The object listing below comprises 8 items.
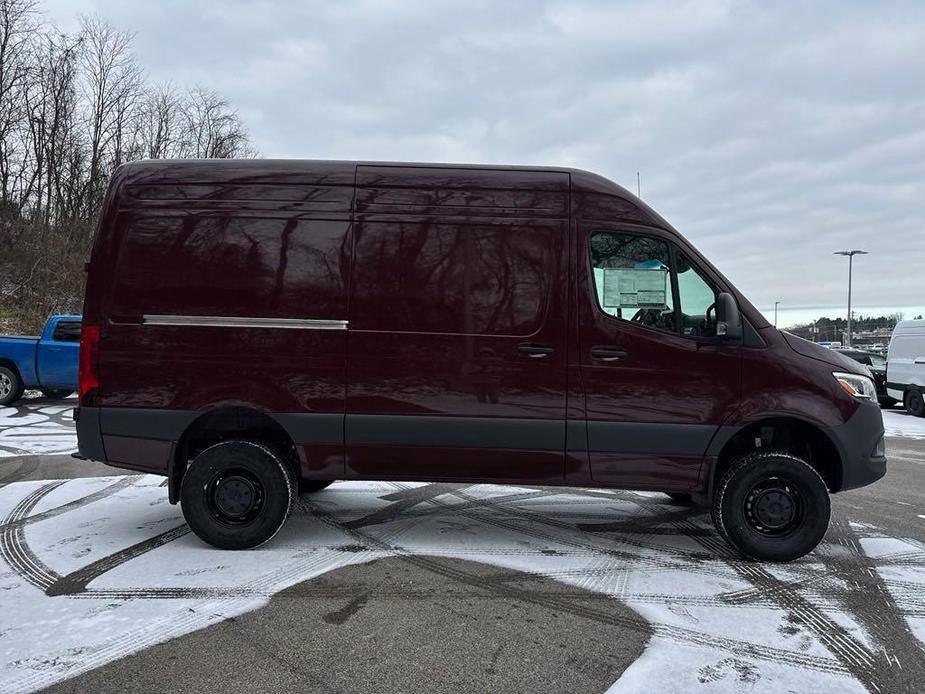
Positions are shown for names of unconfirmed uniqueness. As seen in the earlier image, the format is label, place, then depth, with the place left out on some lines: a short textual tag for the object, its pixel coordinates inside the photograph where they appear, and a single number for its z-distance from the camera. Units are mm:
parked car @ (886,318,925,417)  14500
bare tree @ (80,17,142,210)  28359
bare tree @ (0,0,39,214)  24078
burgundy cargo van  4047
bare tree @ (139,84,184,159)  32250
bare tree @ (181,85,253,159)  35625
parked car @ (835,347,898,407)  16375
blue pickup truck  11805
